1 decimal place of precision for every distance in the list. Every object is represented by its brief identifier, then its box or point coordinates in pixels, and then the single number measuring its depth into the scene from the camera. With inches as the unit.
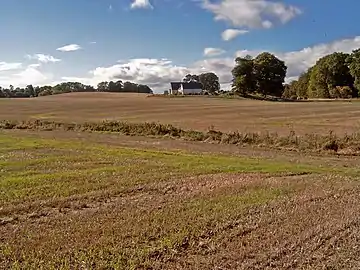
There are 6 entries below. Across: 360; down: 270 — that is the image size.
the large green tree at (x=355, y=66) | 3693.4
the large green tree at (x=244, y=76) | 3927.2
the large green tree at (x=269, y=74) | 3983.8
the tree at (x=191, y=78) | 6151.6
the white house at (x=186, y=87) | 5382.9
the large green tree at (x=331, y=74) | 4067.4
